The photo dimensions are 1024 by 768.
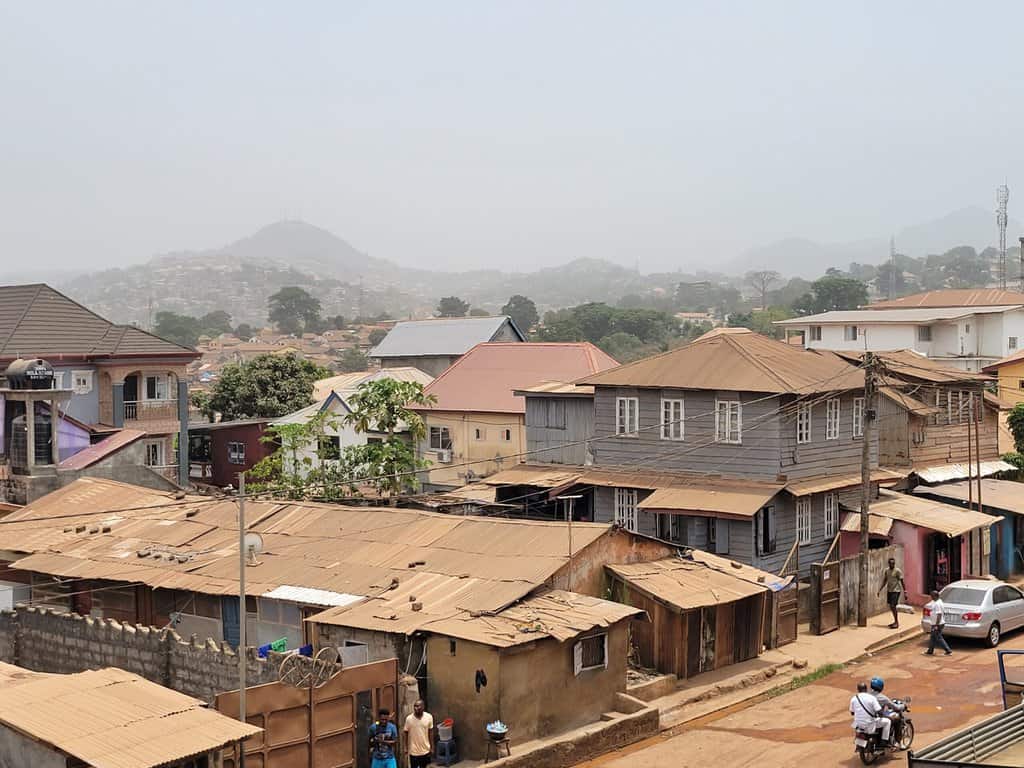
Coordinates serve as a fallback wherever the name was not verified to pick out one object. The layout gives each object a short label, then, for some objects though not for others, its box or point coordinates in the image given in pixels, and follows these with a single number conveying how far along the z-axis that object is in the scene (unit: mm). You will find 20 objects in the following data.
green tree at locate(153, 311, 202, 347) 191500
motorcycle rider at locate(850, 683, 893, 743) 18625
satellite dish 21317
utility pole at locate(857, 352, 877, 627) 29125
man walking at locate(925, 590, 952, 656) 26641
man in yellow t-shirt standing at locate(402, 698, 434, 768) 18203
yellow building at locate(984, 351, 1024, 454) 62653
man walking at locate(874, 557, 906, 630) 29562
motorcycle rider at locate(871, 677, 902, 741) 18922
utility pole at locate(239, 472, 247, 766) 16062
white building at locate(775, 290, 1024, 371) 76188
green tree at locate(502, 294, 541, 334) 190000
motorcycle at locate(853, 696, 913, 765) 18703
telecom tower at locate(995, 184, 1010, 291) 119875
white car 26844
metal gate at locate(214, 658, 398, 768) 16828
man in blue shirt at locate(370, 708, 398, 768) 18000
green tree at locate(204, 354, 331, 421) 70438
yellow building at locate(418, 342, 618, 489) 51406
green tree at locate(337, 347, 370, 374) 147750
